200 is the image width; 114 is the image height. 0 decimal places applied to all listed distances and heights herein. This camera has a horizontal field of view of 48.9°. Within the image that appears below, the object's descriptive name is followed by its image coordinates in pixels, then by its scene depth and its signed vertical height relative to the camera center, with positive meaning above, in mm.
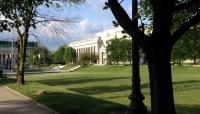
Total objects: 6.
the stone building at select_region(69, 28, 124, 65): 79518 +7321
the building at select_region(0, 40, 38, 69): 81270 +3910
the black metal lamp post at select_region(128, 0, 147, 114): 5875 -646
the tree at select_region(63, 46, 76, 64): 86774 +3112
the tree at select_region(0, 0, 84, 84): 7432 +1855
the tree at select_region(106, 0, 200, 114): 4740 +338
